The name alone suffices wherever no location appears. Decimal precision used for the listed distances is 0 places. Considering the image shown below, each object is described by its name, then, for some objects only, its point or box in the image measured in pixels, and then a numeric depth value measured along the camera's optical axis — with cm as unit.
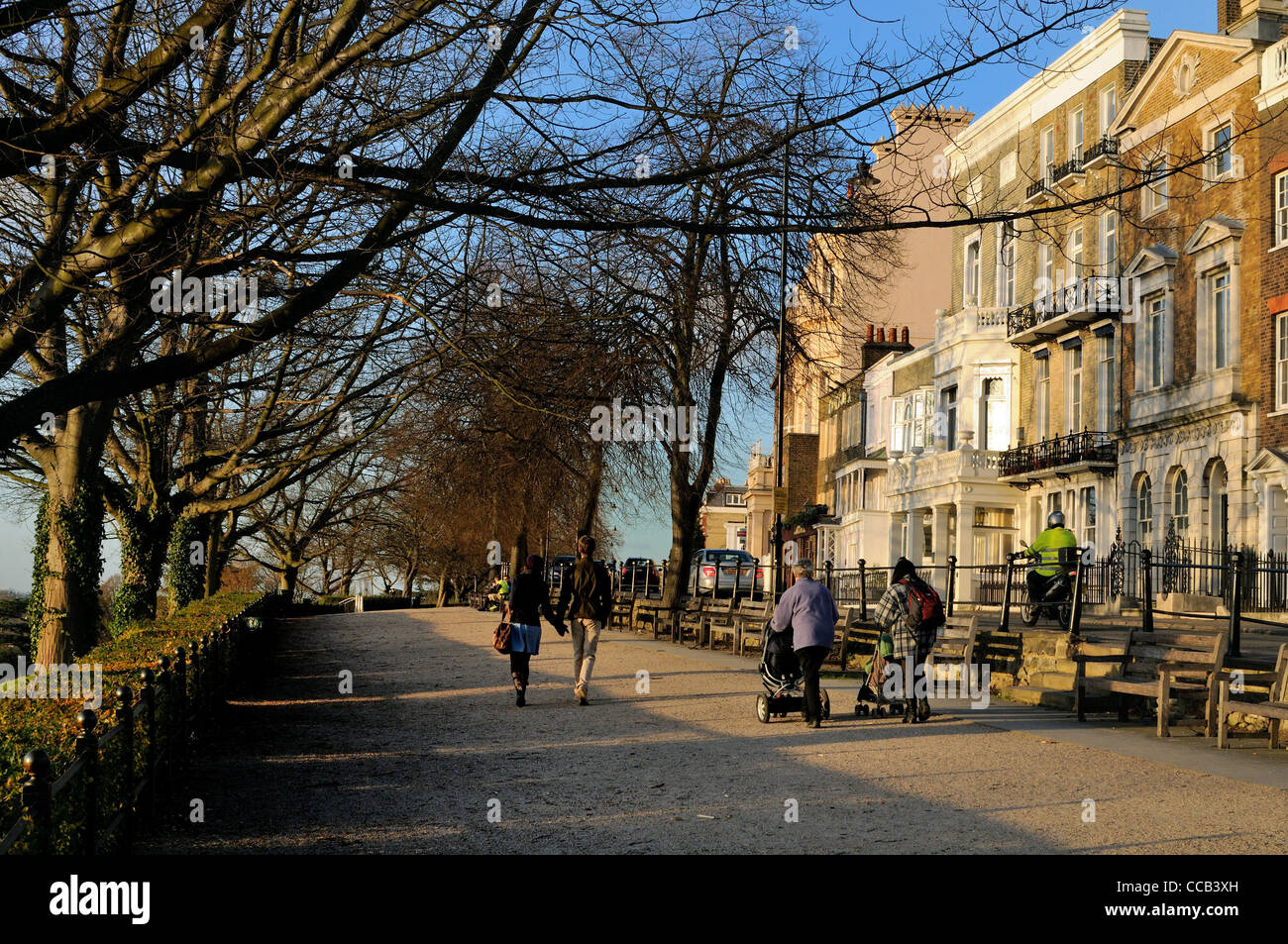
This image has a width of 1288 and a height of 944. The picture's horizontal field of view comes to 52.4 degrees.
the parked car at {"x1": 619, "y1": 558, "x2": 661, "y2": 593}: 4537
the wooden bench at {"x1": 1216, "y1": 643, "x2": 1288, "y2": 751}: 1218
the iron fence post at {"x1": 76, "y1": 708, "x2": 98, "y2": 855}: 665
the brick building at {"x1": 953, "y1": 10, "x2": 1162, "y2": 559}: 3594
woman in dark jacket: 1652
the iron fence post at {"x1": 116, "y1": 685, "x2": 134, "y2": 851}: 802
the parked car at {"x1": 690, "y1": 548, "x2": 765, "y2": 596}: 4484
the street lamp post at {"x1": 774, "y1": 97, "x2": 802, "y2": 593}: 2642
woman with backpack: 1462
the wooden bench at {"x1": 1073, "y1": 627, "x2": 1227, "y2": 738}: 1364
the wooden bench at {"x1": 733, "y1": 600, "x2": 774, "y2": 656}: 2467
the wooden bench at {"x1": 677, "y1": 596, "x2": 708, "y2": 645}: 2867
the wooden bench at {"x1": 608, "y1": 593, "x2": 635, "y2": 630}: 3578
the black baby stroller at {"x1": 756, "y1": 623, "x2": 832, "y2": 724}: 1463
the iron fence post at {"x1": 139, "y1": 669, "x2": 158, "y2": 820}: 901
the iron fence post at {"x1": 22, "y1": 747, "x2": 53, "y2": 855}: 560
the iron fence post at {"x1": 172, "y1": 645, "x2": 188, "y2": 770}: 1082
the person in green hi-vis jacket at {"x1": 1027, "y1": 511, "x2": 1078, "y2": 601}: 2150
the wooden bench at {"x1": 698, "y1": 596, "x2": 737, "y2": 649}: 2709
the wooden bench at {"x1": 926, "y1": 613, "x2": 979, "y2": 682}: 1780
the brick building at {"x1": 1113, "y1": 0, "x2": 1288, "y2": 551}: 2794
